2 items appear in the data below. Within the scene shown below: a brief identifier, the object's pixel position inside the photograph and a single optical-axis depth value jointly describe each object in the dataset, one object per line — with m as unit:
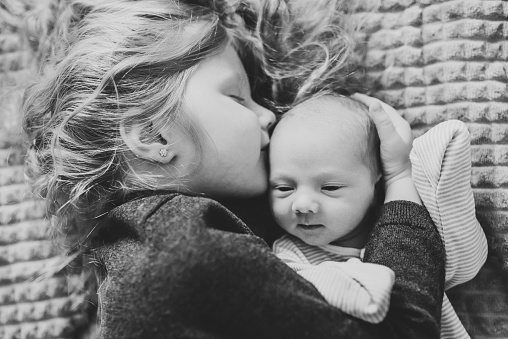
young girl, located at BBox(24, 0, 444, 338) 0.92
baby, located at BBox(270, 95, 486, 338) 1.06
